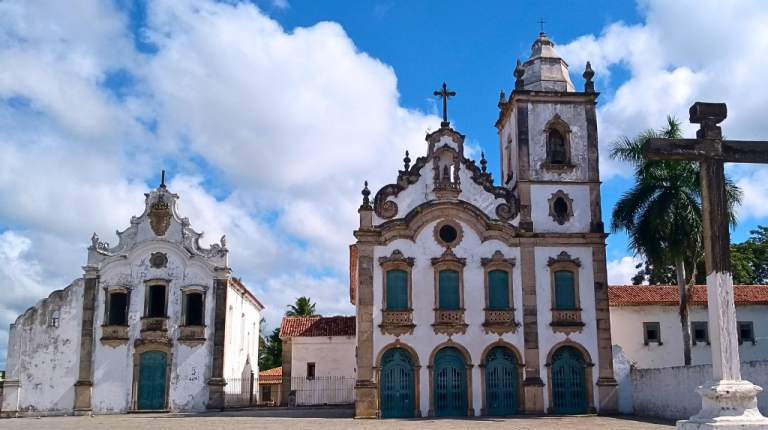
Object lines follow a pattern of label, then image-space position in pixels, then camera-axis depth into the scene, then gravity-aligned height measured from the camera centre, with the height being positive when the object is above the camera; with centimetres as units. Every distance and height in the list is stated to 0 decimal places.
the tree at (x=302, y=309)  5088 +370
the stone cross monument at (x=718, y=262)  1100 +160
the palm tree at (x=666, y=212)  2570 +516
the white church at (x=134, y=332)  2833 +124
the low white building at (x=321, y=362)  3181 +9
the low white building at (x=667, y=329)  2875 +127
